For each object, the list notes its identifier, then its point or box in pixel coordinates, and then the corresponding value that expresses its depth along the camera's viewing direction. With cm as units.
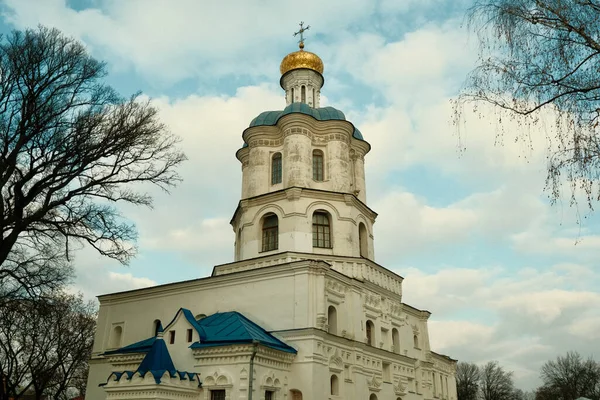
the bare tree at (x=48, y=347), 3085
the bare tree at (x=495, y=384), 6681
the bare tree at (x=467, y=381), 6462
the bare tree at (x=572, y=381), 6147
